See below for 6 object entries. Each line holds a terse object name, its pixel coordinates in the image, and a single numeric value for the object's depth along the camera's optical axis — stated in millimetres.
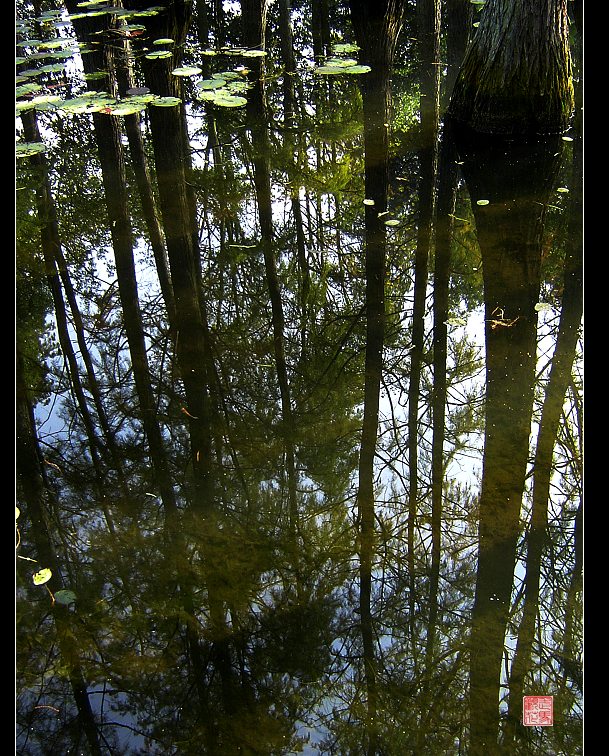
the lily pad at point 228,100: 4984
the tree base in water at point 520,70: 4066
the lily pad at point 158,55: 5480
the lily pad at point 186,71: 5363
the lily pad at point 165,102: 4949
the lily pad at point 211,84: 5277
